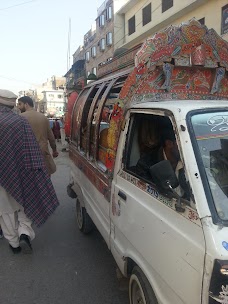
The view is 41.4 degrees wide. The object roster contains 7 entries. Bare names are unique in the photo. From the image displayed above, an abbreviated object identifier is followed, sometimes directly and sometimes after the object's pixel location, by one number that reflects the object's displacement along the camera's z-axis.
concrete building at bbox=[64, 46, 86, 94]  43.08
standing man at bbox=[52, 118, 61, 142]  20.53
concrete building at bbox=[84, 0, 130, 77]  29.70
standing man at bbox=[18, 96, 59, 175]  4.80
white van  1.57
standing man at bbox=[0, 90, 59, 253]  3.60
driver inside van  1.86
